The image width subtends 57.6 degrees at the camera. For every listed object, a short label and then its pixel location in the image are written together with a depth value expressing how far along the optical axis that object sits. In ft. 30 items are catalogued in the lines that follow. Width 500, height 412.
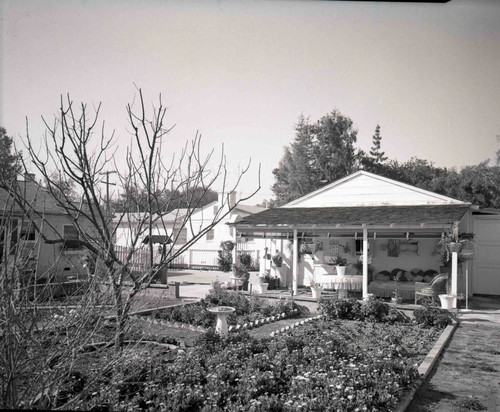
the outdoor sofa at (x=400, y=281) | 50.42
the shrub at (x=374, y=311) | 38.96
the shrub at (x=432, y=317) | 37.14
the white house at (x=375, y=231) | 49.49
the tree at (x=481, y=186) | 116.37
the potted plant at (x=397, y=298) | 45.70
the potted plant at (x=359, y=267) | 57.52
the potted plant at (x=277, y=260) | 62.08
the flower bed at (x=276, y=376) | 17.53
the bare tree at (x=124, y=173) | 17.99
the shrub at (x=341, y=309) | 39.88
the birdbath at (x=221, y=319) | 31.19
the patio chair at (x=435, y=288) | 44.24
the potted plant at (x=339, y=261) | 56.66
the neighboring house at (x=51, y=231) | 64.62
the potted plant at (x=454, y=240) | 42.55
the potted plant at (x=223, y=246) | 96.68
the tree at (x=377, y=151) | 139.13
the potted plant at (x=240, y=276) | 55.42
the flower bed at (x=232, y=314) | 37.01
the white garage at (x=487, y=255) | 55.83
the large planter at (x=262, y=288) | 54.03
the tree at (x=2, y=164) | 17.18
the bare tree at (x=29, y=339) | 11.34
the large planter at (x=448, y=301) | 42.91
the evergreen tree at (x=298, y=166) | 138.00
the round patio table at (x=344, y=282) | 51.80
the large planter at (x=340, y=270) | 52.85
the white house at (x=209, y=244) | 103.91
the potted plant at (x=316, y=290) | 50.03
